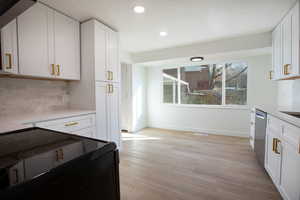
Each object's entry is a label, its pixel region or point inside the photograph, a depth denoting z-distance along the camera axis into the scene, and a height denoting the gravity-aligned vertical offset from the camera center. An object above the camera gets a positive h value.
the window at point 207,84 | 3.79 +0.33
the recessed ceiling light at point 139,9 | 1.98 +1.20
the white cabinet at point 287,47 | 1.91 +0.72
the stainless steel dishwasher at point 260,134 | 2.04 -0.58
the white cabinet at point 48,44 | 1.78 +0.72
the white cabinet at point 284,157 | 1.28 -0.62
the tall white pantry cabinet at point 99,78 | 2.31 +0.31
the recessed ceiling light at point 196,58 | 3.34 +0.86
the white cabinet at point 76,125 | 1.71 -0.36
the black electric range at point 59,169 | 0.44 -0.25
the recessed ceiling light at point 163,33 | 2.75 +1.20
